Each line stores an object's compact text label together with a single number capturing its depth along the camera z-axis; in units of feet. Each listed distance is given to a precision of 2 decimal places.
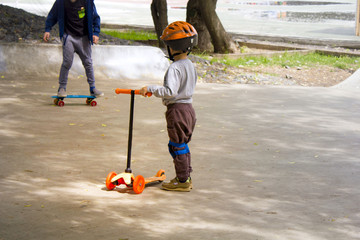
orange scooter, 26.54
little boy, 26.50
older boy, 45.13
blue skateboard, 45.72
